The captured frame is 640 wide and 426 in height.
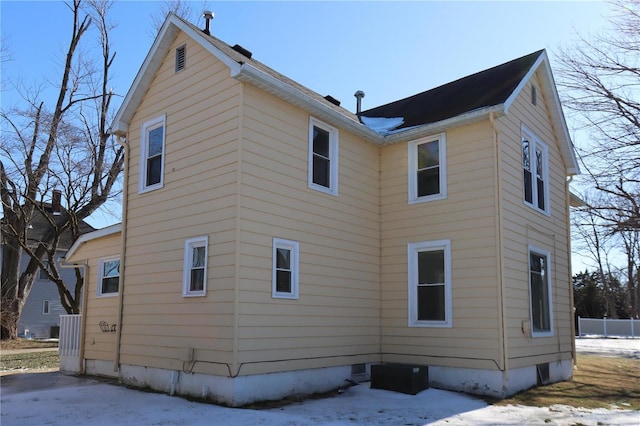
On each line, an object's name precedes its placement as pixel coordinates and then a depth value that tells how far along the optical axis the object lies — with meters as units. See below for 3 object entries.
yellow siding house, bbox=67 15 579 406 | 9.22
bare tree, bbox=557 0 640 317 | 15.02
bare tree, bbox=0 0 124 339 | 23.36
